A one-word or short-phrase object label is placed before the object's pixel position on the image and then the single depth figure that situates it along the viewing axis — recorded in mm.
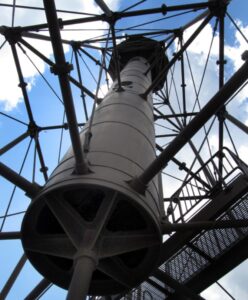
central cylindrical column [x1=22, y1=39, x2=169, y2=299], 5340
